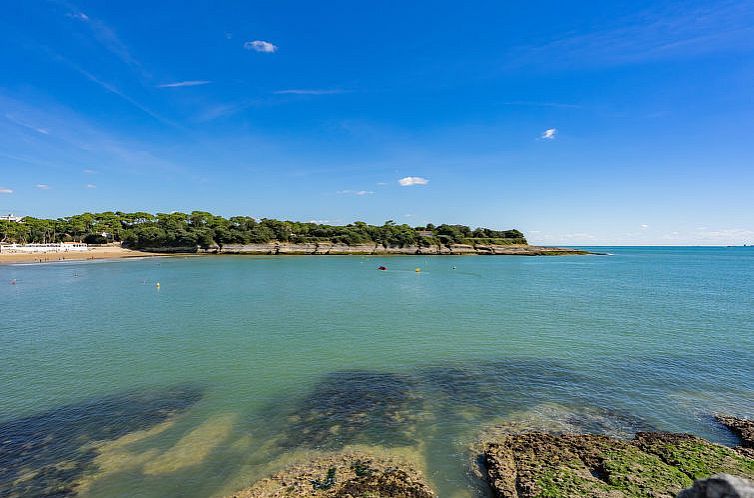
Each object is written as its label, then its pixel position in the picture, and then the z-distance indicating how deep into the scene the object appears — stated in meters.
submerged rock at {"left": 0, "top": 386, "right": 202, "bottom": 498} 8.30
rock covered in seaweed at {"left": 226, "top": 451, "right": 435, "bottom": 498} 7.66
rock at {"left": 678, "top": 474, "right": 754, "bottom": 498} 3.81
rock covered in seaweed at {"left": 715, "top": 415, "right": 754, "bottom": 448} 9.56
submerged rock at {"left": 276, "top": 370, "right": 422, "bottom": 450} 10.00
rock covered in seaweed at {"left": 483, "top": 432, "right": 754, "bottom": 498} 7.51
